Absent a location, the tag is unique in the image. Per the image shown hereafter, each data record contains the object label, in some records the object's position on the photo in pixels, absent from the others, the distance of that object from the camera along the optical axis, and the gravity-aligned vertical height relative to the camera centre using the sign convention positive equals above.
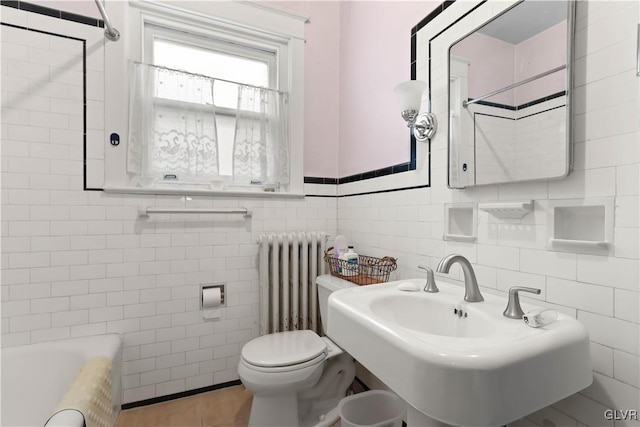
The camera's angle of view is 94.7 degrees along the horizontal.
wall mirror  0.88 +0.40
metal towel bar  1.62 +0.00
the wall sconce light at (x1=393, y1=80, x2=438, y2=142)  1.34 +0.47
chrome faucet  0.95 -0.24
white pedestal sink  0.58 -0.33
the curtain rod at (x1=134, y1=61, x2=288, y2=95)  1.67 +0.81
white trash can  1.37 -0.94
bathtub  1.33 -0.79
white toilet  1.31 -0.78
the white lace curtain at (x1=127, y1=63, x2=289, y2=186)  1.66 +0.48
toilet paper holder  1.80 -0.49
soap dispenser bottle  1.67 -0.30
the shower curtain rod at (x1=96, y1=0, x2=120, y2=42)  1.42 +0.92
